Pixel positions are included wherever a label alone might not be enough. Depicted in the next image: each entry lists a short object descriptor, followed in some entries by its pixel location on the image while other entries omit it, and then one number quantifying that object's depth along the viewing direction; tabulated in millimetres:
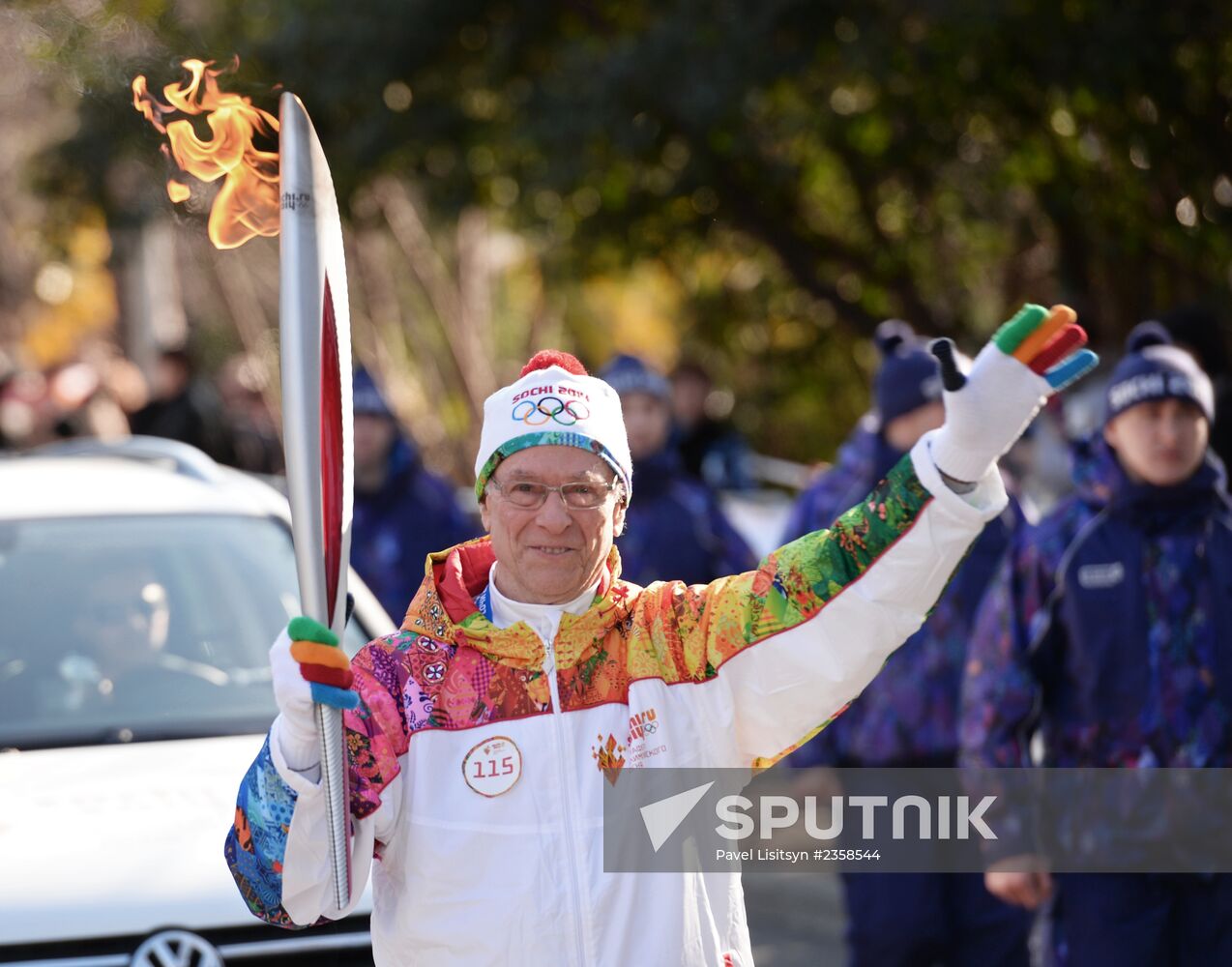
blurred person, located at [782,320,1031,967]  9711
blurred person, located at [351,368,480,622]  13211
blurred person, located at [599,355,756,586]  12867
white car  7043
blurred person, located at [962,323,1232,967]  8344
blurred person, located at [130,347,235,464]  20000
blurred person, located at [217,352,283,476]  20297
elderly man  4980
